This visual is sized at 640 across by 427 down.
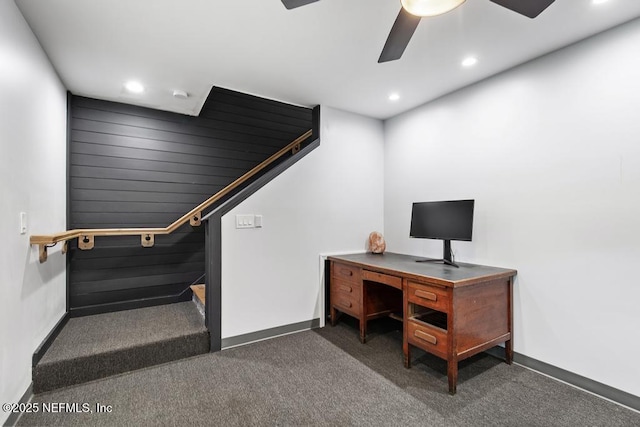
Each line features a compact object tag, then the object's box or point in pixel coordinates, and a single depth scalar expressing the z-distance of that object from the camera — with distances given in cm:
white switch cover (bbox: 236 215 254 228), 282
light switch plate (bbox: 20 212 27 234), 187
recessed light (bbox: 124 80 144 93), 281
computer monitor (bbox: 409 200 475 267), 258
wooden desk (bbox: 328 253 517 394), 207
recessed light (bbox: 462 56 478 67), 237
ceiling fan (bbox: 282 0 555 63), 134
